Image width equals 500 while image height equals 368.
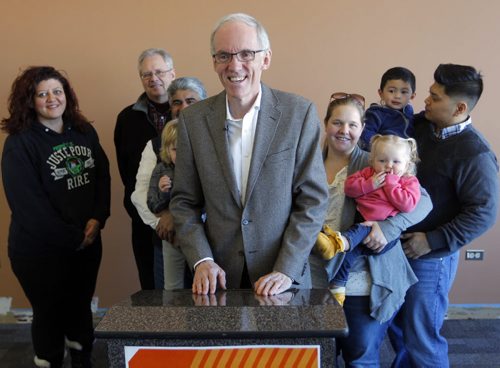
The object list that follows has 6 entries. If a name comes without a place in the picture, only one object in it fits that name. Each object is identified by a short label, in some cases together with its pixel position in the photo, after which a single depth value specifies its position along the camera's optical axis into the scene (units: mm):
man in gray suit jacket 1571
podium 1168
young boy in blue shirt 2323
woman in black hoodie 2367
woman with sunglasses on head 1907
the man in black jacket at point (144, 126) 2598
